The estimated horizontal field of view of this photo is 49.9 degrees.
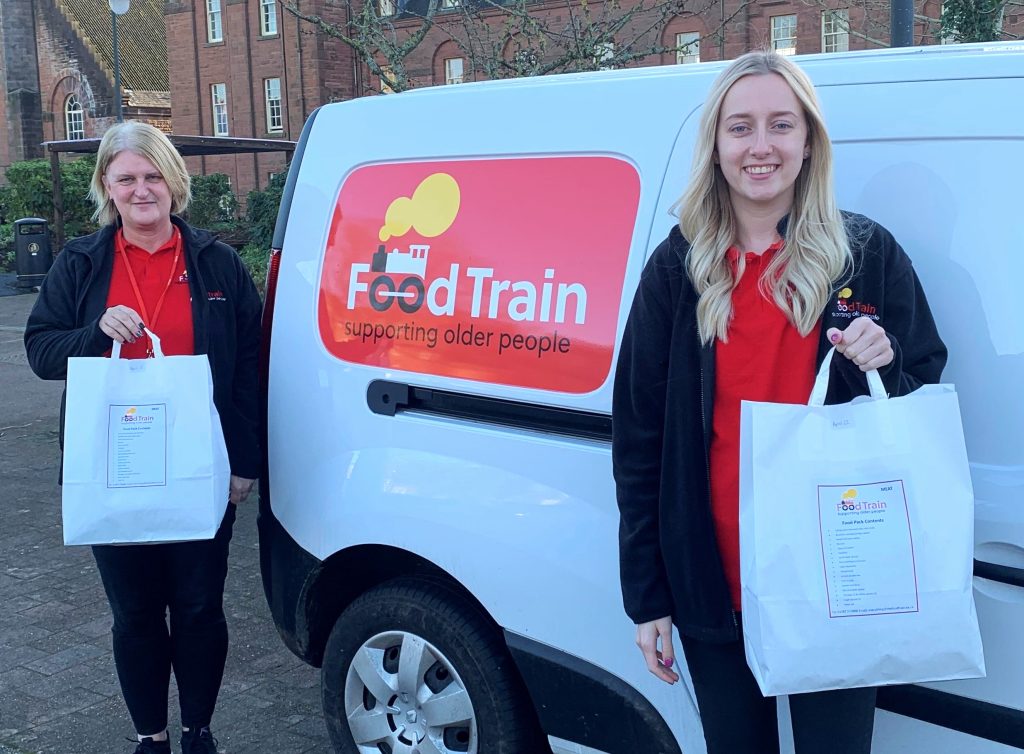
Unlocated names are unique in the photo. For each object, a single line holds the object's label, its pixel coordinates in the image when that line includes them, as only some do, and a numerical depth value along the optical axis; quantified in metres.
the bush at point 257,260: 15.98
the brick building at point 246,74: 38.53
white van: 2.10
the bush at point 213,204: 26.94
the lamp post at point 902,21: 5.31
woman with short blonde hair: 3.17
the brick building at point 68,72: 46.12
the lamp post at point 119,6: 24.25
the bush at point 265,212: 17.84
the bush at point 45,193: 26.58
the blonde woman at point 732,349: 1.96
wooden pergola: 14.27
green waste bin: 19.91
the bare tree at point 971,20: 8.14
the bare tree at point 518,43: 9.14
